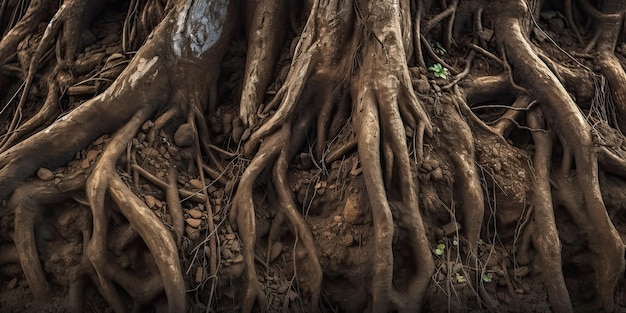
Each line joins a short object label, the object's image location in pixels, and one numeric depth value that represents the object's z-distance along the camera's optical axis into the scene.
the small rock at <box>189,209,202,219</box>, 3.18
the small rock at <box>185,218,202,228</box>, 3.11
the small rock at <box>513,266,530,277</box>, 3.11
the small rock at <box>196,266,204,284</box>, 2.94
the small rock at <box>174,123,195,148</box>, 3.46
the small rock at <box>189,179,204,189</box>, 3.38
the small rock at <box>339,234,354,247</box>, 3.08
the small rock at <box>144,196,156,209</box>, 3.08
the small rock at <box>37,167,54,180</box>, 3.07
